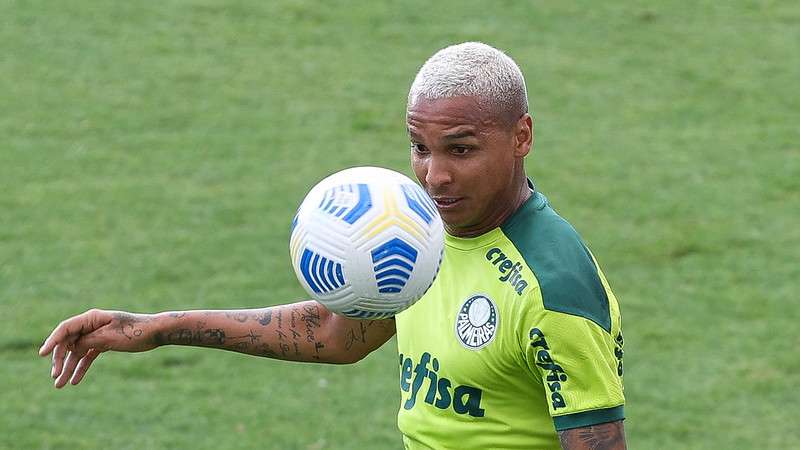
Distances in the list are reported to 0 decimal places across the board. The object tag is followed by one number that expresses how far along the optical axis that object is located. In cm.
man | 807
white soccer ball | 786
